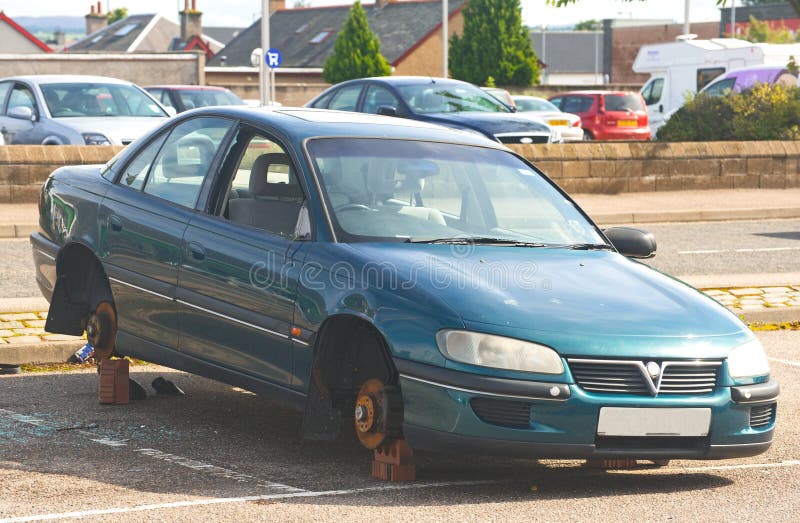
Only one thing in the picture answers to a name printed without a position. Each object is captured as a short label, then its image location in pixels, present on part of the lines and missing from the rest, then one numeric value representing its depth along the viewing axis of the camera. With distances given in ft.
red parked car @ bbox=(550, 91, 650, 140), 124.98
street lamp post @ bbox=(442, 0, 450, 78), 165.68
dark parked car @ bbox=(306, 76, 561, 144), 68.69
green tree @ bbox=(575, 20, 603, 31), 633.61
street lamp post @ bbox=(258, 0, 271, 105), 120.16
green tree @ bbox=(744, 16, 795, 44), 243.48
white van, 116.16
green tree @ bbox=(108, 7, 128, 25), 566.35
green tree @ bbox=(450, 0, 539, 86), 199.41
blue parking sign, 124.38
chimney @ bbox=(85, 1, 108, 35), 381.81
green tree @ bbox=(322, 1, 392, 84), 207.51
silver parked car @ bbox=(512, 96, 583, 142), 106.11
